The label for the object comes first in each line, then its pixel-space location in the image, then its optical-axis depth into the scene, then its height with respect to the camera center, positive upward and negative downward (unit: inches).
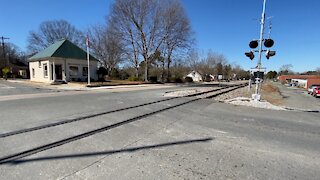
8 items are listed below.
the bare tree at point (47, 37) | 2218.3 +453.5
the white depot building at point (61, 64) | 1085.8 +72.0
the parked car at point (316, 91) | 944.9 -55.9
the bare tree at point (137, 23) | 1411.2 +412.6
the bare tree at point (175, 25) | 1450.5 +397.7
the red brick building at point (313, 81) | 1897.1 -7.5
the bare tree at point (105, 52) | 1939.0 +262.7
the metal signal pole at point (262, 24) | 489.2 +139.7
